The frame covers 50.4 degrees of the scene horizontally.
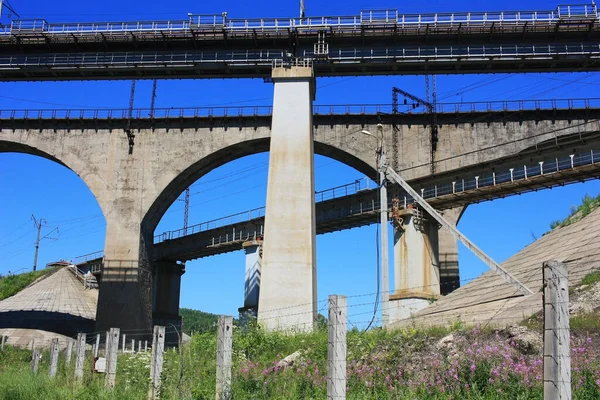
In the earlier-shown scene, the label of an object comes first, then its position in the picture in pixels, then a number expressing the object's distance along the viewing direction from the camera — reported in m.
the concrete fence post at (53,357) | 14.80
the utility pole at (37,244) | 80.71
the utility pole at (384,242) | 18.70
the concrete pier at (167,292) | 50.84
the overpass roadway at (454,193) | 28.11
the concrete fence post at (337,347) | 7.07
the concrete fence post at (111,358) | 12.00
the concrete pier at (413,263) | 30.39
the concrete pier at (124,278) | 38.12
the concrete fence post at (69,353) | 15.46
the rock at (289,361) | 14.16
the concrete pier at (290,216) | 25.59
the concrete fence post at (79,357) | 13.32
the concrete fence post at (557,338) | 5.96
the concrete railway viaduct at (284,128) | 27.75
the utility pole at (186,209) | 66.81
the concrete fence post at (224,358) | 8.88
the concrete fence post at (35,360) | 16.39
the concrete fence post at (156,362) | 10.40
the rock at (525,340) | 11.70
